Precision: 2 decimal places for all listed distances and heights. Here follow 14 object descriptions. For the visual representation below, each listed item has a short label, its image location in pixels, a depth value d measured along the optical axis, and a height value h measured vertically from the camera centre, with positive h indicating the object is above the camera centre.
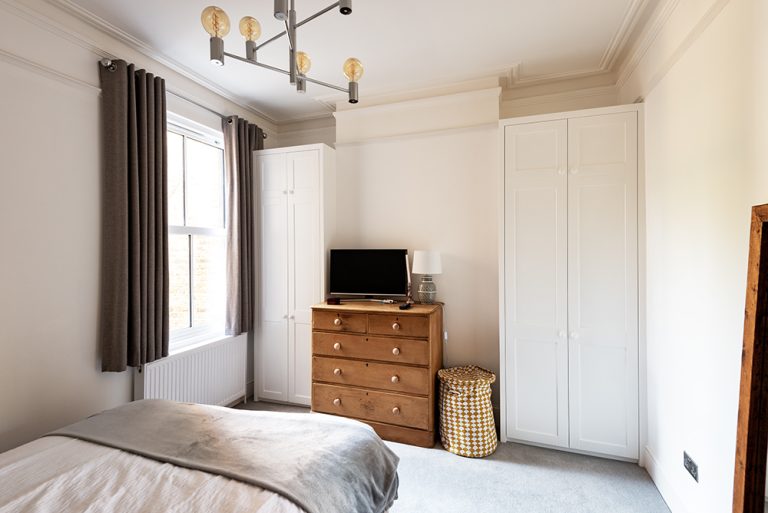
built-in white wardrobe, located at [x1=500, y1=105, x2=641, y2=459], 2.44 -0.20
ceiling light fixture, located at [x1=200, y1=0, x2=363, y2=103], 1.35 +0.88
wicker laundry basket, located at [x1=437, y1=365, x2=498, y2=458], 2.54 -1.19
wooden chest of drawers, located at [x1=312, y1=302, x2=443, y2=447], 2.68 -0.87
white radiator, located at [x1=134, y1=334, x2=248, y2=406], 2.54 -0.95
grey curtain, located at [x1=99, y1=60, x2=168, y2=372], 2.26 +0.25
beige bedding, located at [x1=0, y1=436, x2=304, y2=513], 1.11 -0.78
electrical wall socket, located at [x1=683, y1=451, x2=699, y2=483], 1.73 -1.07
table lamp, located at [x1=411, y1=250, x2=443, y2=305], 2.93 -0.10
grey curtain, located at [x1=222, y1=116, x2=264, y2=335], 3.21 +0.28
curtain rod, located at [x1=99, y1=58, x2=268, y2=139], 2.26 +1.26
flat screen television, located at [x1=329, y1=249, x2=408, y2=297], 3.12 -0.16
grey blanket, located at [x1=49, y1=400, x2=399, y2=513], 1.24 -0.77
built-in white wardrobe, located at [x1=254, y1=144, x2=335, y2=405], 3.29 -0.03
